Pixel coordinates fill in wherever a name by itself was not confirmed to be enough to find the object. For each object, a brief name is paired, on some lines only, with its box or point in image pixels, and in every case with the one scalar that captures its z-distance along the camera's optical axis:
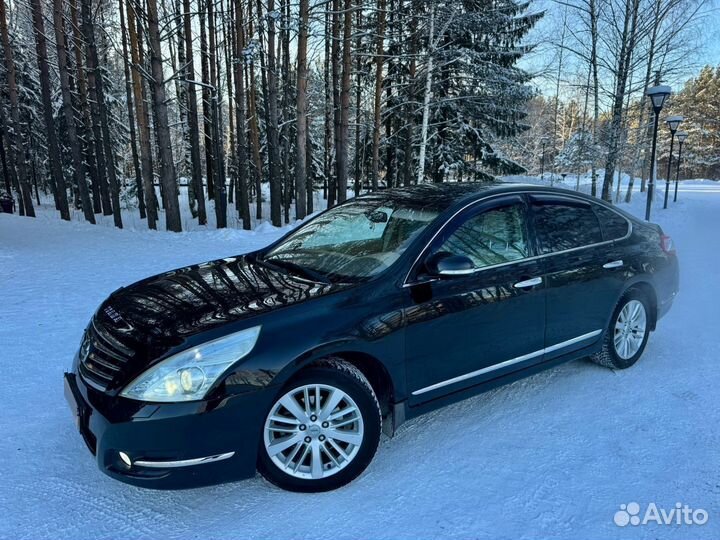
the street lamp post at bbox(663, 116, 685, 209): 18.17
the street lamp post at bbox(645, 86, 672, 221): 11.47
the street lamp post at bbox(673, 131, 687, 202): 23.21
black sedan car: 2.24
